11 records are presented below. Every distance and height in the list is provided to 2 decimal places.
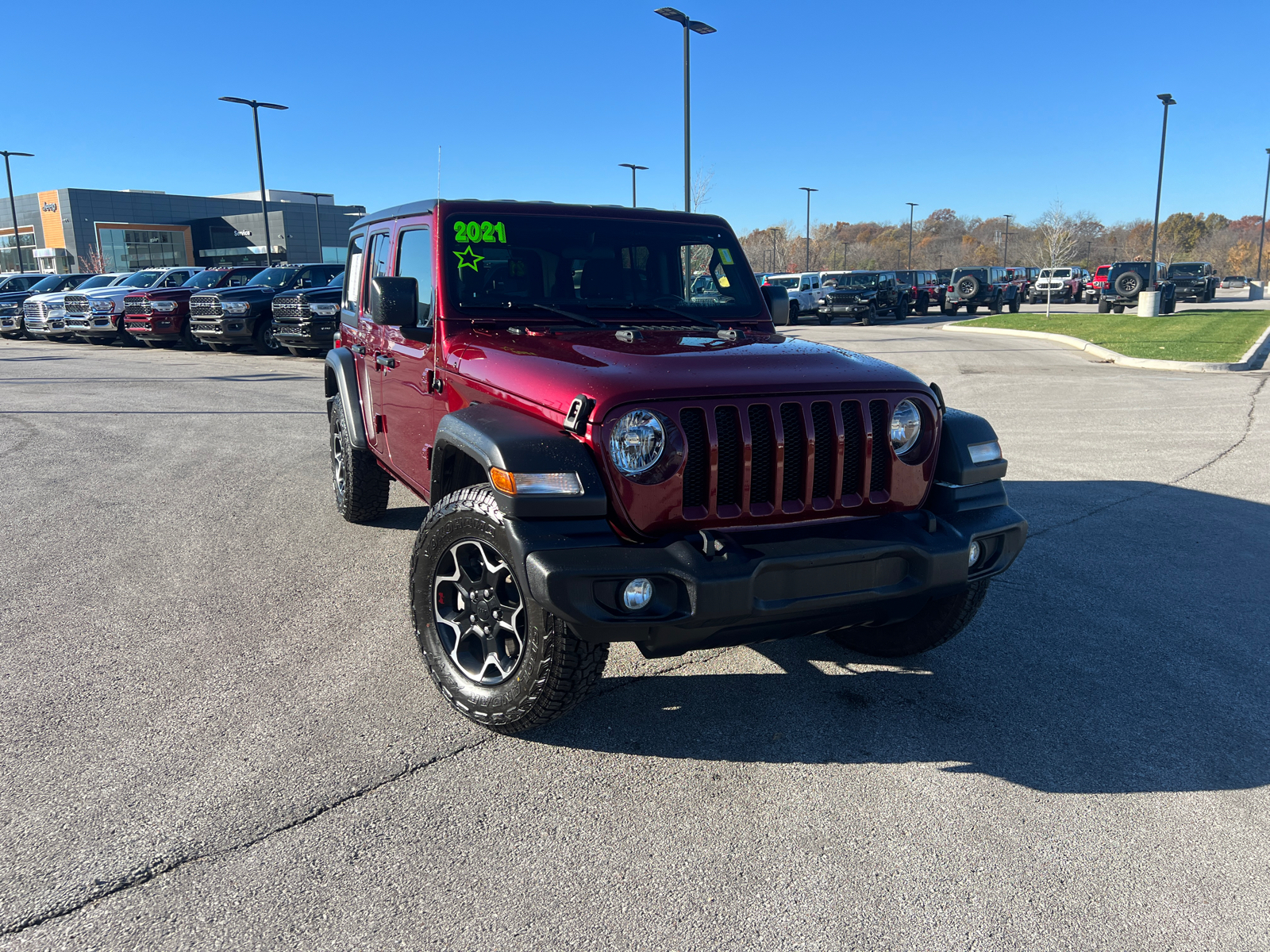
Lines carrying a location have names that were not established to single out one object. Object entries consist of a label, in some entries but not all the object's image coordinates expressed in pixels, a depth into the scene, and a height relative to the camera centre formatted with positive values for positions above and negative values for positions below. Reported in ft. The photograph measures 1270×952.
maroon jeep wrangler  9.66 -2.49
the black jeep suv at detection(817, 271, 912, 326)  105.09 -2.55
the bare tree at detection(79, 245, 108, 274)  204.13 +4.43
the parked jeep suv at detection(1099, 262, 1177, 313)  116.26 -1.83
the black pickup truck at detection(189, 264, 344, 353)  62.95 -1.71
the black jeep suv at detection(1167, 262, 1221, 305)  145.38 -1.41
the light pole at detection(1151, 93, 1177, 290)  112.98 +19.73
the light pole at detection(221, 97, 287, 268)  96.48 +17.36
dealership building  235.40 +12.97
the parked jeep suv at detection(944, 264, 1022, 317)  124.98 -2.59
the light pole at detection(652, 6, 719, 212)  63.21 +16.36
